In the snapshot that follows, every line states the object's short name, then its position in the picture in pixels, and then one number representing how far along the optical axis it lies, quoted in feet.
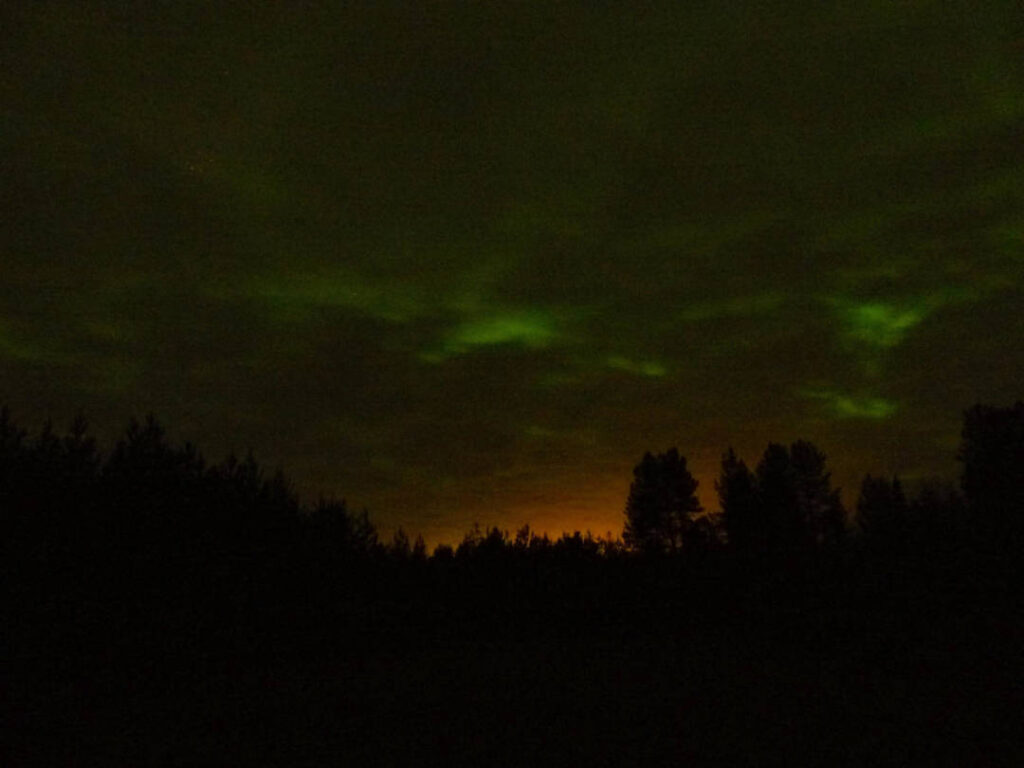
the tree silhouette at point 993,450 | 118.21
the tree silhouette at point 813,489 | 180.96
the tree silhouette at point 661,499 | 175.32
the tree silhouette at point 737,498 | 167.50
